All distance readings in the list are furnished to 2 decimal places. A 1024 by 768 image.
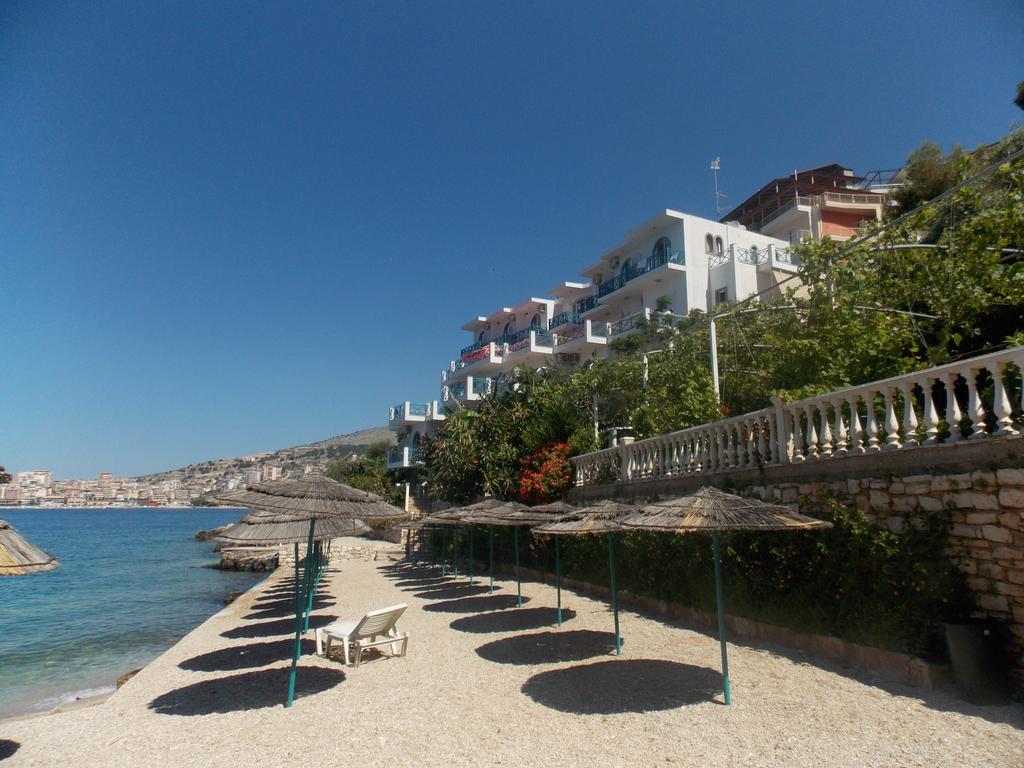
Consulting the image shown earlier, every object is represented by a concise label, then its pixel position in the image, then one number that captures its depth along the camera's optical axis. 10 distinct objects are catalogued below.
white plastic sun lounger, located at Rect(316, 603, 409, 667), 9.17
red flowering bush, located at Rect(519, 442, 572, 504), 18.17
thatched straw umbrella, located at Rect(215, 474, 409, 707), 7.16
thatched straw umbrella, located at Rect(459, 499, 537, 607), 13.01
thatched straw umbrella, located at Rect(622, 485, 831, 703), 6.16
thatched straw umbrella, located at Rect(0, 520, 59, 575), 5.75
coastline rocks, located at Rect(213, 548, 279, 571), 34.84
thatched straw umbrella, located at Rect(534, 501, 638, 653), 8.60
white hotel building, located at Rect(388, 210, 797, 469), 29.17
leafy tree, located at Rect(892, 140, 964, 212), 24.92
